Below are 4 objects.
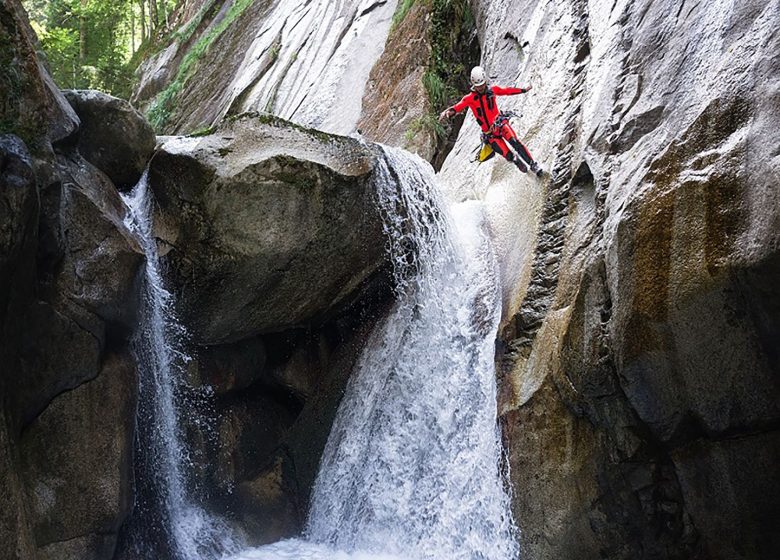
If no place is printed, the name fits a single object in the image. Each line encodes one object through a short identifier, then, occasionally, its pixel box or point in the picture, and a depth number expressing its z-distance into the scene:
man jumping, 8.87
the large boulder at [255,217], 7.78
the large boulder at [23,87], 6.34
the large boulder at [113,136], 8.12
